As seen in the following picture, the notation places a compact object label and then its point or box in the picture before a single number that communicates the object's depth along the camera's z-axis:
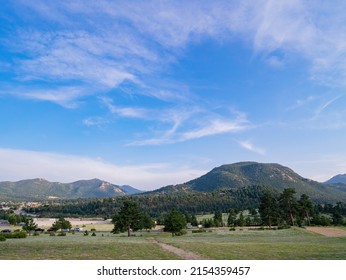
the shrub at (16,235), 74.21
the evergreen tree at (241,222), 134.80
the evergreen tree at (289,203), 110.69
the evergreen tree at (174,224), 92.81
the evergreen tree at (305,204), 112.06
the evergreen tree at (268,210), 113.38
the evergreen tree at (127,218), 92.75
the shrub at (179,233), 92.38
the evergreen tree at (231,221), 142.45
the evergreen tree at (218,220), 143.82
